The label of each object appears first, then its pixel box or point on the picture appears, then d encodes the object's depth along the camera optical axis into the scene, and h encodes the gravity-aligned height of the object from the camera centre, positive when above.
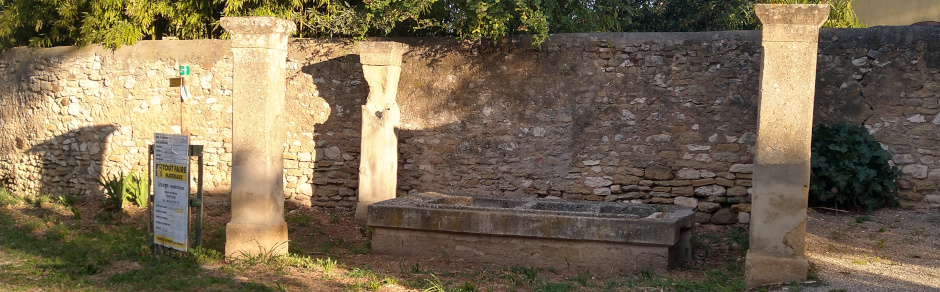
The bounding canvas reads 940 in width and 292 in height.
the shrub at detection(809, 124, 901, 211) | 7.62 -0.32
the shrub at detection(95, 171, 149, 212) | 9.54 -1.00
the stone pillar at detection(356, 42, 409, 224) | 8.56 -0.01
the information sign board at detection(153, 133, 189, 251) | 6.67 -0.69
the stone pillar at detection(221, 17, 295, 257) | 6.65 -0.15
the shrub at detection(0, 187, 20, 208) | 10.14 -1.23
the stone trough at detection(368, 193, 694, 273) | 6.25 -0.90
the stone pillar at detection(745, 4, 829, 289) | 5.42 -0.03
